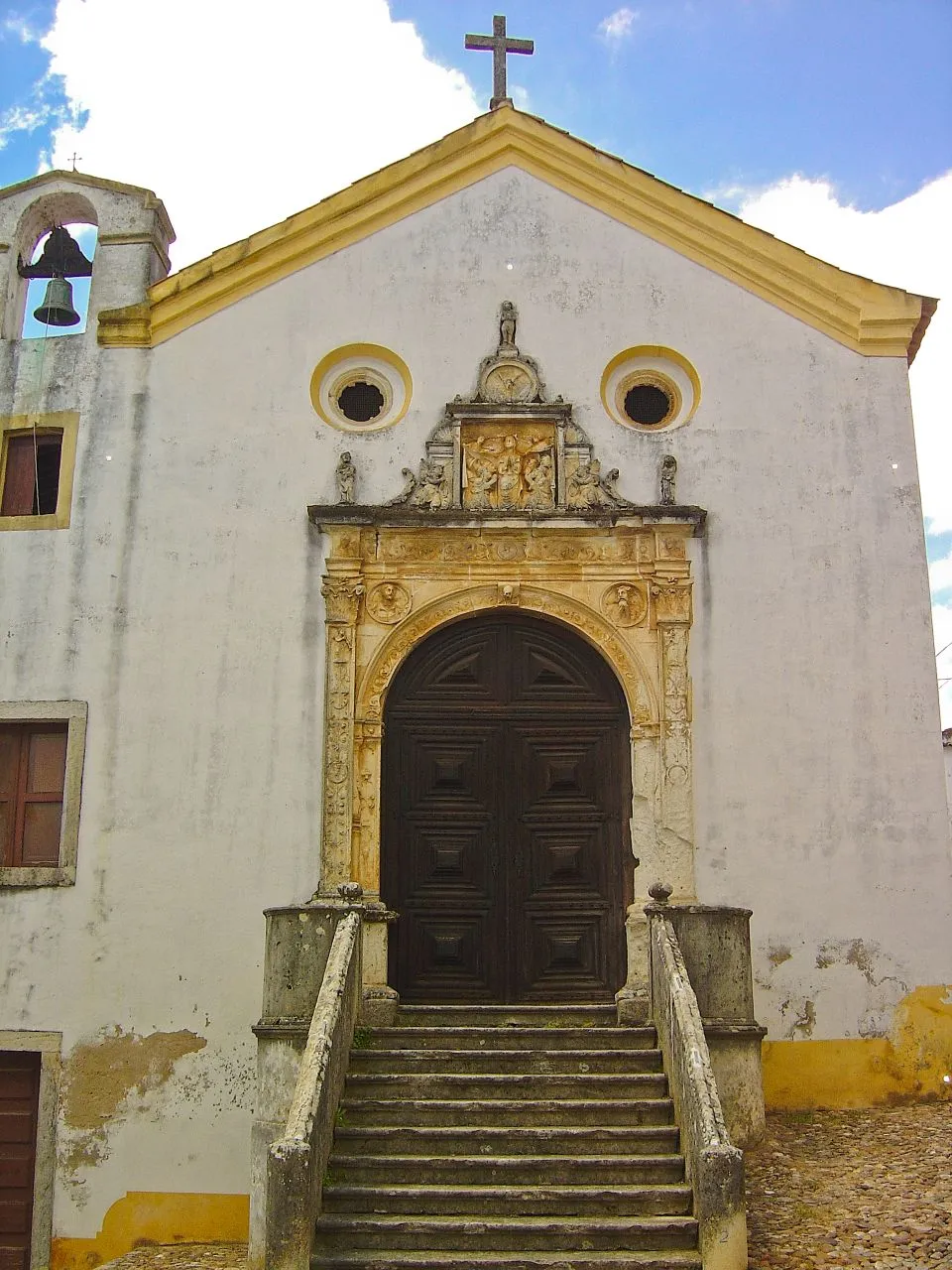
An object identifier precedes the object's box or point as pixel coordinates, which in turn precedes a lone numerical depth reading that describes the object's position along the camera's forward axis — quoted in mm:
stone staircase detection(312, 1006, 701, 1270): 7227
